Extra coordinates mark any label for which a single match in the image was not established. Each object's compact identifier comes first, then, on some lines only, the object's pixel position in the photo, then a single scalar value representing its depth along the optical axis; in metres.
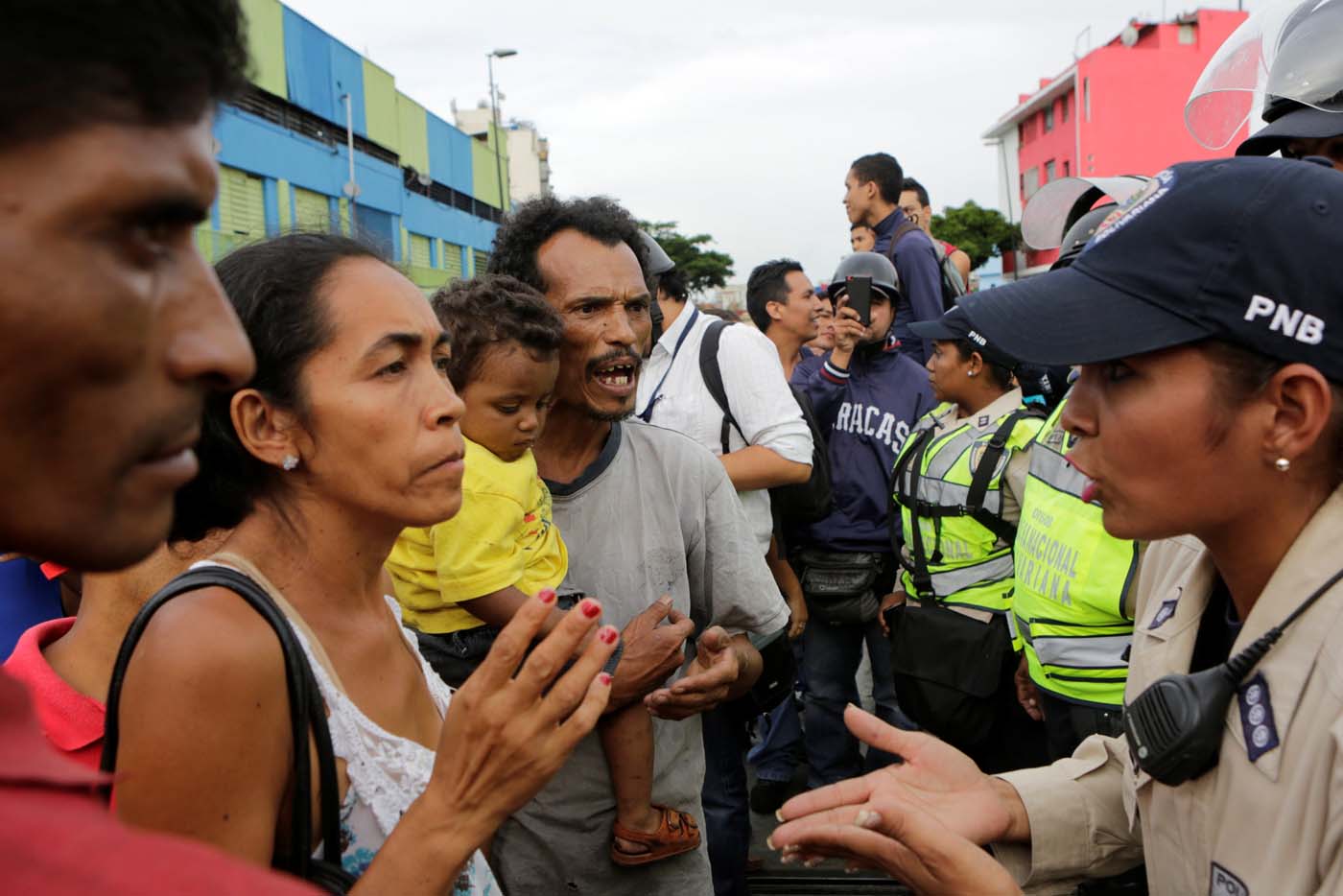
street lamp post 35.09
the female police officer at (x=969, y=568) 3.88
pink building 42.88
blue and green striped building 26.39
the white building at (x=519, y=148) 71.00
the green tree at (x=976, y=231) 47.09
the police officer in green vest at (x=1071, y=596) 3.02
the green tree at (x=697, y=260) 67.38
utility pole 24.50
